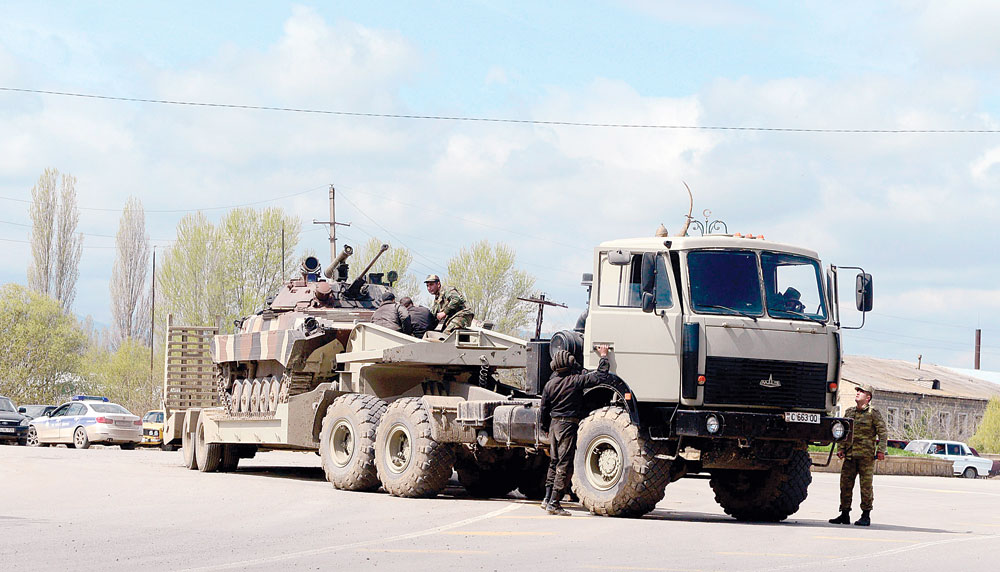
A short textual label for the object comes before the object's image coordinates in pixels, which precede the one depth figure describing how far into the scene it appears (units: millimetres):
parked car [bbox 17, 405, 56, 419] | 47662
